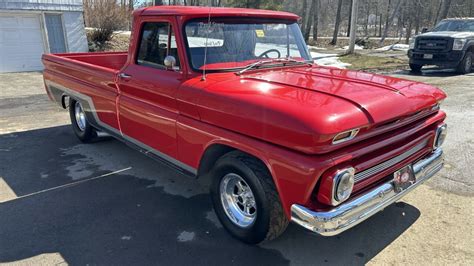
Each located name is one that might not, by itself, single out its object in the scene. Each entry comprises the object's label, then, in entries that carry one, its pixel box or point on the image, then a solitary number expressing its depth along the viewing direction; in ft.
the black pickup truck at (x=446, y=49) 42.32
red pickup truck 8.52
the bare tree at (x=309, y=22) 98.57
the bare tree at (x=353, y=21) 58.01
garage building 46.29
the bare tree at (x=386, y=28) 96.84
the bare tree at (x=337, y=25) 96.02
